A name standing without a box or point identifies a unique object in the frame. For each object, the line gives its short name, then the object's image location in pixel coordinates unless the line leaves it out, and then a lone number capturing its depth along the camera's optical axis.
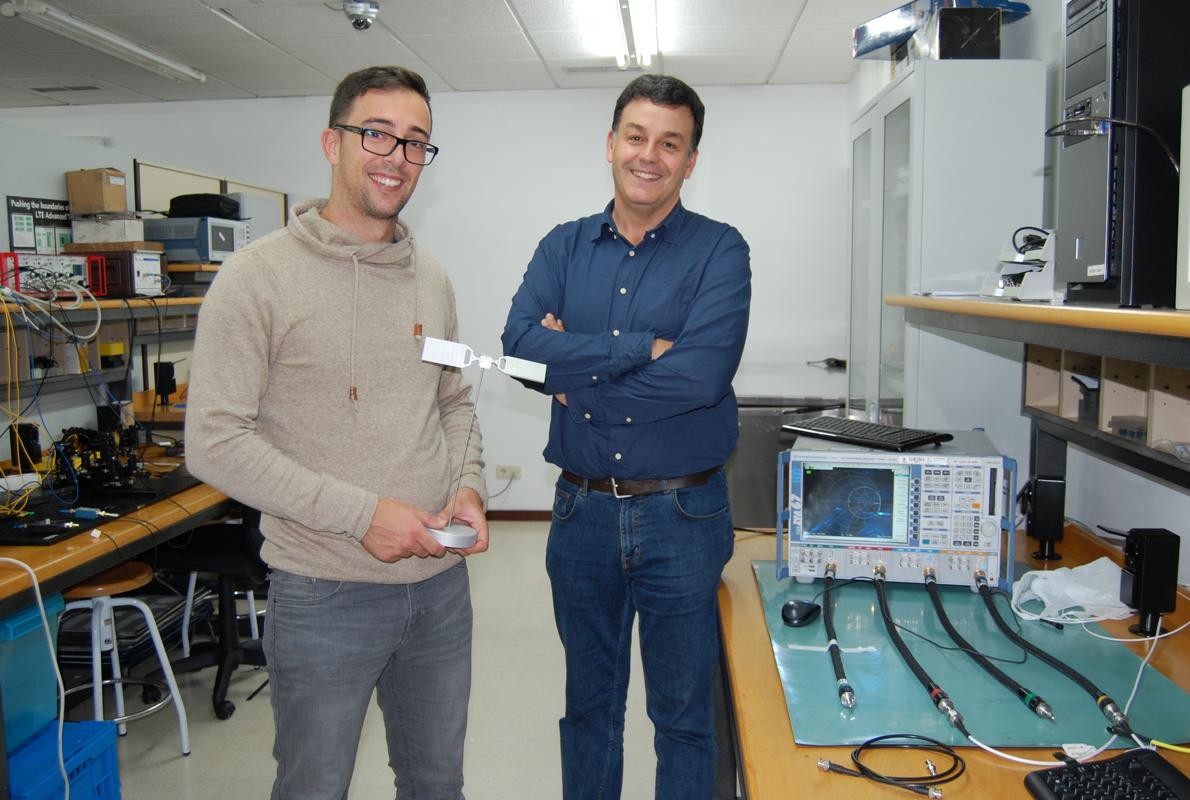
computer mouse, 1.67
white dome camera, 3.62
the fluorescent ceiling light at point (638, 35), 3.79
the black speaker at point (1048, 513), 2.12
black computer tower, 1.23
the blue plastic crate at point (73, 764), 1.93
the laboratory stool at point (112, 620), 2.57
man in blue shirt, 1.67
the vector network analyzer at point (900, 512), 1.79
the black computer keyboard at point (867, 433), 1.88
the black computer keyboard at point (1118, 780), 1.05
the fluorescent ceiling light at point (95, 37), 3.56
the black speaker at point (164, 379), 3.60
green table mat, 1.27
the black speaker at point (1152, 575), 1.64
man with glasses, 1.31
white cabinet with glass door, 2.77
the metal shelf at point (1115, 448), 1.72
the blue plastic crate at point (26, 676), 2.06
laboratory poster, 3.15
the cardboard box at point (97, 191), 3.29
